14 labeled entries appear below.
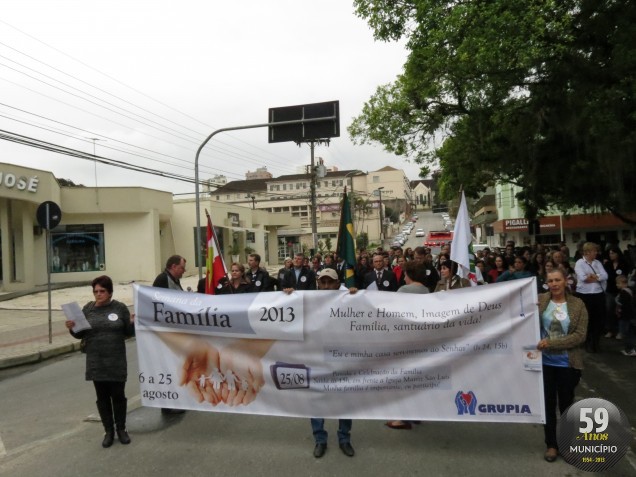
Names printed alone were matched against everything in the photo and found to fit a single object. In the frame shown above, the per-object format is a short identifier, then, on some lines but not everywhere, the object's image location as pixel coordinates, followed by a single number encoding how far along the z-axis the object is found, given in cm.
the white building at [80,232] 2281
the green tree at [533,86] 995
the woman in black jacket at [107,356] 490
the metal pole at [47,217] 1083
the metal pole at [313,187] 2579
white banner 449
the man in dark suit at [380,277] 879
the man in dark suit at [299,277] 1009
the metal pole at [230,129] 1507
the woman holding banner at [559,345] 421
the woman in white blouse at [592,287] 838
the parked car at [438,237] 4010
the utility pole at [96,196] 2755
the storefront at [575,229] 3956
